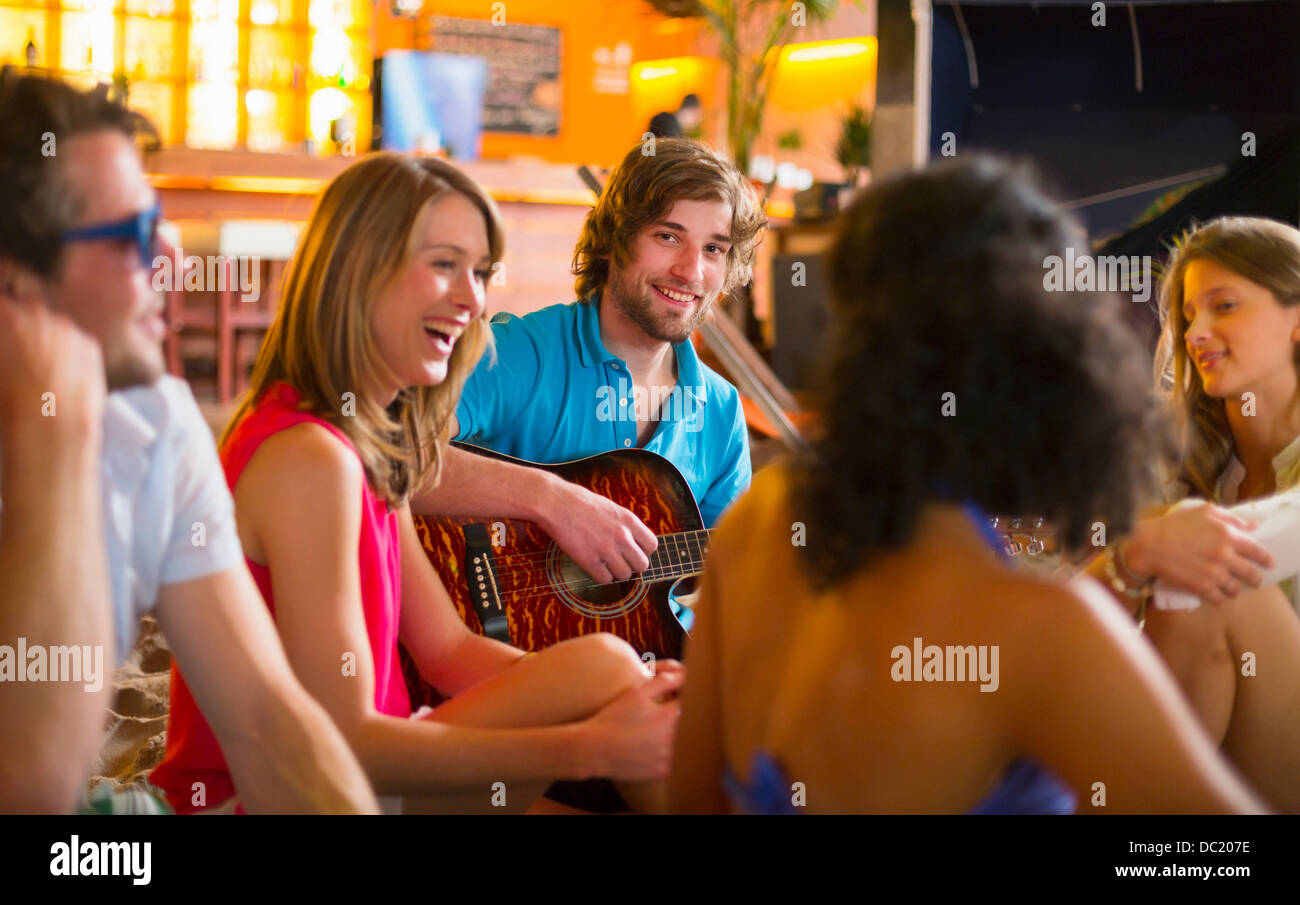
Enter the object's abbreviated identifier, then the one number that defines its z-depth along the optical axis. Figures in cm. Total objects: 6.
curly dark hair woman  79
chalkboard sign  809
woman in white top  136
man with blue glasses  91
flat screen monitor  598
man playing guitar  196
